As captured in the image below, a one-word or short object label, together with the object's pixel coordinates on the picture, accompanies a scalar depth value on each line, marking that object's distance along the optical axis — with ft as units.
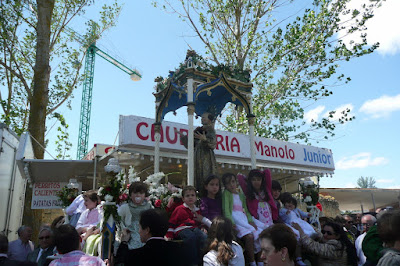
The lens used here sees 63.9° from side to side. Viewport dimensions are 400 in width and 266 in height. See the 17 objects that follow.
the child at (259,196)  19.38
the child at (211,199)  18.15
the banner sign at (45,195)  36.06
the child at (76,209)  20.03
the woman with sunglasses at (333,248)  14.34
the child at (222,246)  12.71
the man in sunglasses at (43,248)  16.21
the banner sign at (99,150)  40.82
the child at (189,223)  15.11
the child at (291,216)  19.24
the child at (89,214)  17.56
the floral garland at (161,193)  18.12
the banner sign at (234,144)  33.14
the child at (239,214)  16.87
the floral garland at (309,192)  24.63
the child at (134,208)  15.84
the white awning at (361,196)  67.82
